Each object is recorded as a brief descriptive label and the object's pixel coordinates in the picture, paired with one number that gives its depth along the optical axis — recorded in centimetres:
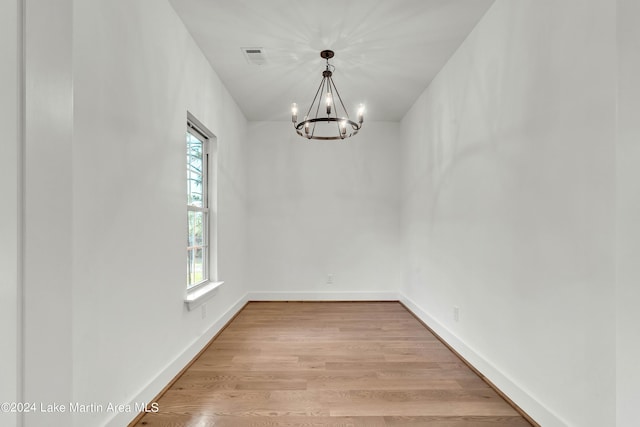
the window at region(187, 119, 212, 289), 315
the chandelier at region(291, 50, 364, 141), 301
